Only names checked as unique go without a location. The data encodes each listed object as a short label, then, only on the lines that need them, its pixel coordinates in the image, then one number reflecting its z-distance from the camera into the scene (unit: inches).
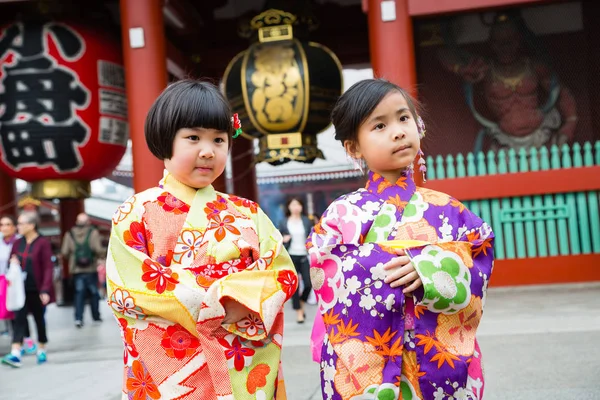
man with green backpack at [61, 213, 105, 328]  368.2
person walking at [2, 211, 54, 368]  257.8
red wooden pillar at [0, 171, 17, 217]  418.3
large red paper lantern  334.0
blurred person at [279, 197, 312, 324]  309.6
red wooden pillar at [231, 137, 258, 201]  471.8
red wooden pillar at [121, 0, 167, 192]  315.3
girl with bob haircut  86.0
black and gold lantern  309.6
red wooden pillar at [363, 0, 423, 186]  299.1
